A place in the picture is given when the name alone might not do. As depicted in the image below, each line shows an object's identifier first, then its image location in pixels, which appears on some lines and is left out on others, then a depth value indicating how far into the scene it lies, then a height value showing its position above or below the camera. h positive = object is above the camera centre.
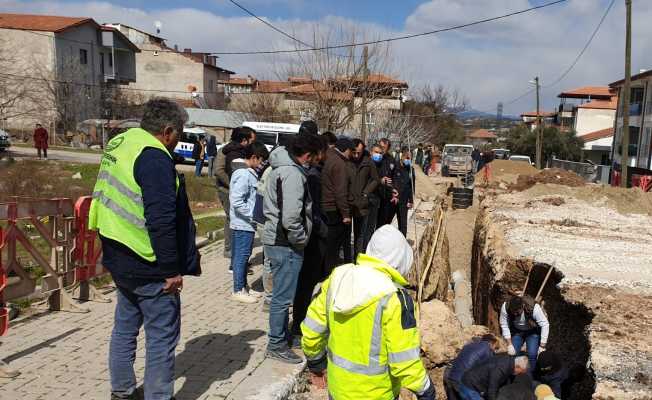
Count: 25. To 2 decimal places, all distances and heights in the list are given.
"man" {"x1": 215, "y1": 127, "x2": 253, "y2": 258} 7.25 -0.66
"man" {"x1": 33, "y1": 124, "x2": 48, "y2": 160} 21.95 -0.97
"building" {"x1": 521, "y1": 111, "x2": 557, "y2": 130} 83.09 +1.84
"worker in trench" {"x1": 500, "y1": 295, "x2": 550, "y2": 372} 5.88 -2.01
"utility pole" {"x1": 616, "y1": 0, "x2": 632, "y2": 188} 21.26 +1.86
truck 35.39 -2.17
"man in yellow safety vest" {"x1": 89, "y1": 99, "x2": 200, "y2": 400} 3.27 -0.70
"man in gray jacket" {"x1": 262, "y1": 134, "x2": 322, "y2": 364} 4.57 -0.82
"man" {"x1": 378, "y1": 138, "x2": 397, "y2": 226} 9.37 -0.96
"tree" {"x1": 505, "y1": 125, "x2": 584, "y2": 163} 56.03 -1.55
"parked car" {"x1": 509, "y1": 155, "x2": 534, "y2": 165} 40.39 -2.16
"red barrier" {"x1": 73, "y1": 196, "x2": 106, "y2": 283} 5.82 -1.35
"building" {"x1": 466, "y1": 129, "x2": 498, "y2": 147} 104.75 -1.54
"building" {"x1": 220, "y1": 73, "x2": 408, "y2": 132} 22.38 +1.09
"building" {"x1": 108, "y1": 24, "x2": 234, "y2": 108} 54.22 +4.09
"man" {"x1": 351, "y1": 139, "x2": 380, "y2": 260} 7.73 -0.93
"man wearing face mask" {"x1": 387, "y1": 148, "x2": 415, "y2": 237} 9.87 -1.20
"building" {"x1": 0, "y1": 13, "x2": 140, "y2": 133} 36.81 +3.21
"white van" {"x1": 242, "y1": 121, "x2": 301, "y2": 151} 20.84 -0.36
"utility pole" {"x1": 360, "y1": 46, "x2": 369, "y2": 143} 21.25 +1.79
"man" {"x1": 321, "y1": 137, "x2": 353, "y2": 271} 6.39 -0.89
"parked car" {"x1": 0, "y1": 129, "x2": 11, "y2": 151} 22.59 -1.14
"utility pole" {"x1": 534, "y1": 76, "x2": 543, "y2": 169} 44.12 -0.80
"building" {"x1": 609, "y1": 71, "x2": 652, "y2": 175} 40.50 +0.52
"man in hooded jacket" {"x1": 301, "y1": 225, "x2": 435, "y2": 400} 2.63 -0.95
